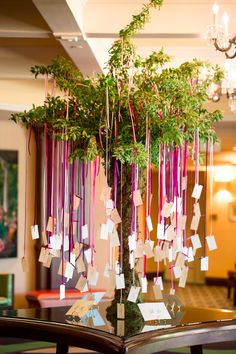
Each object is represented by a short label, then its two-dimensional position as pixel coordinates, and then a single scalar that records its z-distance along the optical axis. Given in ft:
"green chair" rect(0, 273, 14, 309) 28.71
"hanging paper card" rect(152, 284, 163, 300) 12.36
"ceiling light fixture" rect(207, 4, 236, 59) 17.89
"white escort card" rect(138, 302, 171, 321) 12.04
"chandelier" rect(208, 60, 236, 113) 22.45
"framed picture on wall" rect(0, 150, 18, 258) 32.22
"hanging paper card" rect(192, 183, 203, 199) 12.51
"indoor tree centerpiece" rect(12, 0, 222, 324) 11.96
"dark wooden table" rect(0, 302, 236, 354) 10.83
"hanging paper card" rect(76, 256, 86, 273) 12.43
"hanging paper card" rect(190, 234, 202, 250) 12.03
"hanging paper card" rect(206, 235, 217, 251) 11.85
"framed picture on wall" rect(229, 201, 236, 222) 55.06
